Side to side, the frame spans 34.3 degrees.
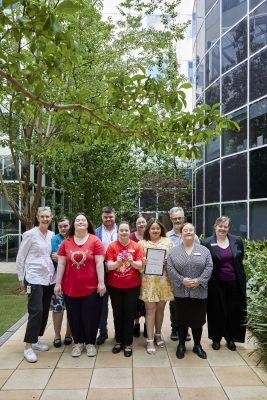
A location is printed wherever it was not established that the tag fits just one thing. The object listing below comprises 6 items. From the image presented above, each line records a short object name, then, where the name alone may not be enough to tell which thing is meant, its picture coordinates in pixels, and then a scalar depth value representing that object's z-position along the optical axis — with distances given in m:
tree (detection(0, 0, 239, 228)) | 2.84
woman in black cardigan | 5.72
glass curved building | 11.69
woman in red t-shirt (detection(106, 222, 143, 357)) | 5.65
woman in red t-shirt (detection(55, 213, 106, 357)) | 5.50
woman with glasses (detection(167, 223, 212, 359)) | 5.50
